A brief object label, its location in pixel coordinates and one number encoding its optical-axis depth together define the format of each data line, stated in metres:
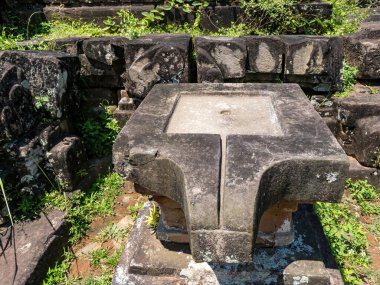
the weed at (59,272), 2.53
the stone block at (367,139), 3.11
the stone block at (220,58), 3.13
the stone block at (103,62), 3.38
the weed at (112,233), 2.95
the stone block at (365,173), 3.27
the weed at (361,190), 3.24
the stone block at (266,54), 3.16
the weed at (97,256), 2.70
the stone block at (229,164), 1.31
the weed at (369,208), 3.13
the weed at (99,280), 2.52
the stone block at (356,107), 3.23
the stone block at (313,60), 3.09
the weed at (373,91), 3.42
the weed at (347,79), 3.39
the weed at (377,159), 3.15
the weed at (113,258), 2.68
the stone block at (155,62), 3.11
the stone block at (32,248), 2.40
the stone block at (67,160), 2.99
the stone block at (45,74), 2.89
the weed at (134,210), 3.16
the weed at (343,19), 3.60
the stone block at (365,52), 3.32
